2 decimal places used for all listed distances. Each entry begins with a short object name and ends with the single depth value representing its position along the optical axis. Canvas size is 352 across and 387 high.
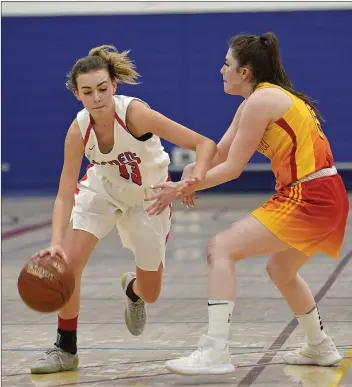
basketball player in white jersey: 9.23
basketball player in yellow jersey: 8.55
